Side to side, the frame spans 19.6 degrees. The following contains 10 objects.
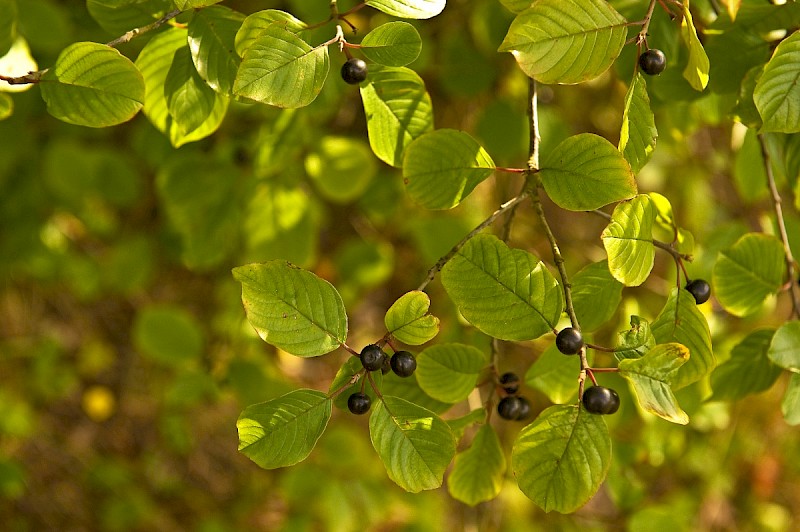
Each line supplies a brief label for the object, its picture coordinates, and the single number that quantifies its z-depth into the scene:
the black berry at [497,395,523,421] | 0.77
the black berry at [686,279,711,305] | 0.77
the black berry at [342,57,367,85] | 0.76
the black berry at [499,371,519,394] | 0.78
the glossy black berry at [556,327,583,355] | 0.73
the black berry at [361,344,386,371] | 0.73
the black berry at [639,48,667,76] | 0.74
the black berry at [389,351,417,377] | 0.74
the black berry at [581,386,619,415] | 0.72
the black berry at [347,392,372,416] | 0.73
